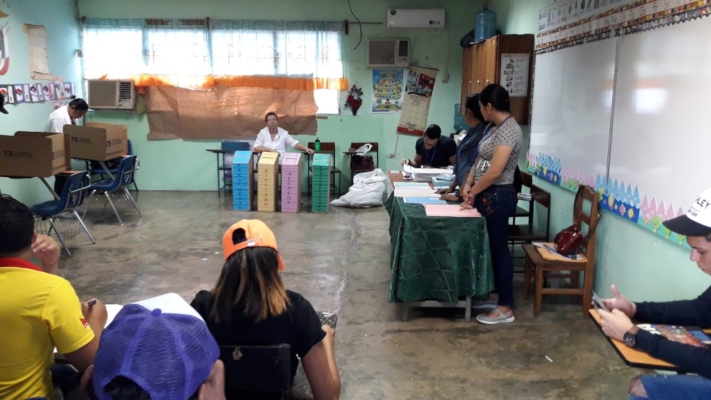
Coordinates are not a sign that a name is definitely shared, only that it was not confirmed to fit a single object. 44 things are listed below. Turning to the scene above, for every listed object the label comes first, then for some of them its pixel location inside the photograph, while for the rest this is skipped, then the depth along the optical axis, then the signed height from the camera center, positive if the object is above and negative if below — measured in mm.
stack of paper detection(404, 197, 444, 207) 4125 -596
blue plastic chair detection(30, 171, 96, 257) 5277 -835
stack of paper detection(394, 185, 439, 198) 4387 -580
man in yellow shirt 1576 -568
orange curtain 8469 +440
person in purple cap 1122 -479
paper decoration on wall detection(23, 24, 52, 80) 7180 +719
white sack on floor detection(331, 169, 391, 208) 7637 -1011
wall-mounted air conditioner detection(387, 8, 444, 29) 8195 +1344
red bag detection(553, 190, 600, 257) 3971 -832
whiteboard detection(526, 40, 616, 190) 4062 +23
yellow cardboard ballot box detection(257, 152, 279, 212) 7270 -846
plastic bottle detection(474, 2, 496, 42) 7168 +1102
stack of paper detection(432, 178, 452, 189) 4742 -551
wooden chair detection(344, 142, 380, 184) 8523 -552
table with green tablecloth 3699 -904
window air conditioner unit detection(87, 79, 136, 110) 8375 +236
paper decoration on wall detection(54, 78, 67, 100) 7820 +274
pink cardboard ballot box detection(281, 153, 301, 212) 7218 -865
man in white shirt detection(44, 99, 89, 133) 6770 -59
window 8375 +902
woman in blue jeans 3744 -457
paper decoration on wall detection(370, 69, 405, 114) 8562 +340
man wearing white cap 1728 -668
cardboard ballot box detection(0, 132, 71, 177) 5180 -403
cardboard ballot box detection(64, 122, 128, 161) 6477 -345
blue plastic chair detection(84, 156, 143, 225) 6444 -778
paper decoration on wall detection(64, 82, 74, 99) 8078 +279
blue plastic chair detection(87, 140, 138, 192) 7656 -778
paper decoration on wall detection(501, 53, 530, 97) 5730 +416
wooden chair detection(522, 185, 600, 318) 3928 -970
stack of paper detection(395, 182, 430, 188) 4762 -559
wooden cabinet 5703 +551
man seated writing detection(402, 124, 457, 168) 5820 -332
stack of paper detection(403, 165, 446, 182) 5164 -512
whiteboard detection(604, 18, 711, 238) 2922 -30
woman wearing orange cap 1931 -619
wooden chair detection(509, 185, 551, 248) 4492 -888
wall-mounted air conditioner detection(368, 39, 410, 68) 8391 +877
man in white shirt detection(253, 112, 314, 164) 7727 -345
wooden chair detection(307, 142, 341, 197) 8594 -786
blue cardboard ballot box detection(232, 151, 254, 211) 7293 -832
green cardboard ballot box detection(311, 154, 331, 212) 7301 -882
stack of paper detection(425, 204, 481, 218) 3734 -614
